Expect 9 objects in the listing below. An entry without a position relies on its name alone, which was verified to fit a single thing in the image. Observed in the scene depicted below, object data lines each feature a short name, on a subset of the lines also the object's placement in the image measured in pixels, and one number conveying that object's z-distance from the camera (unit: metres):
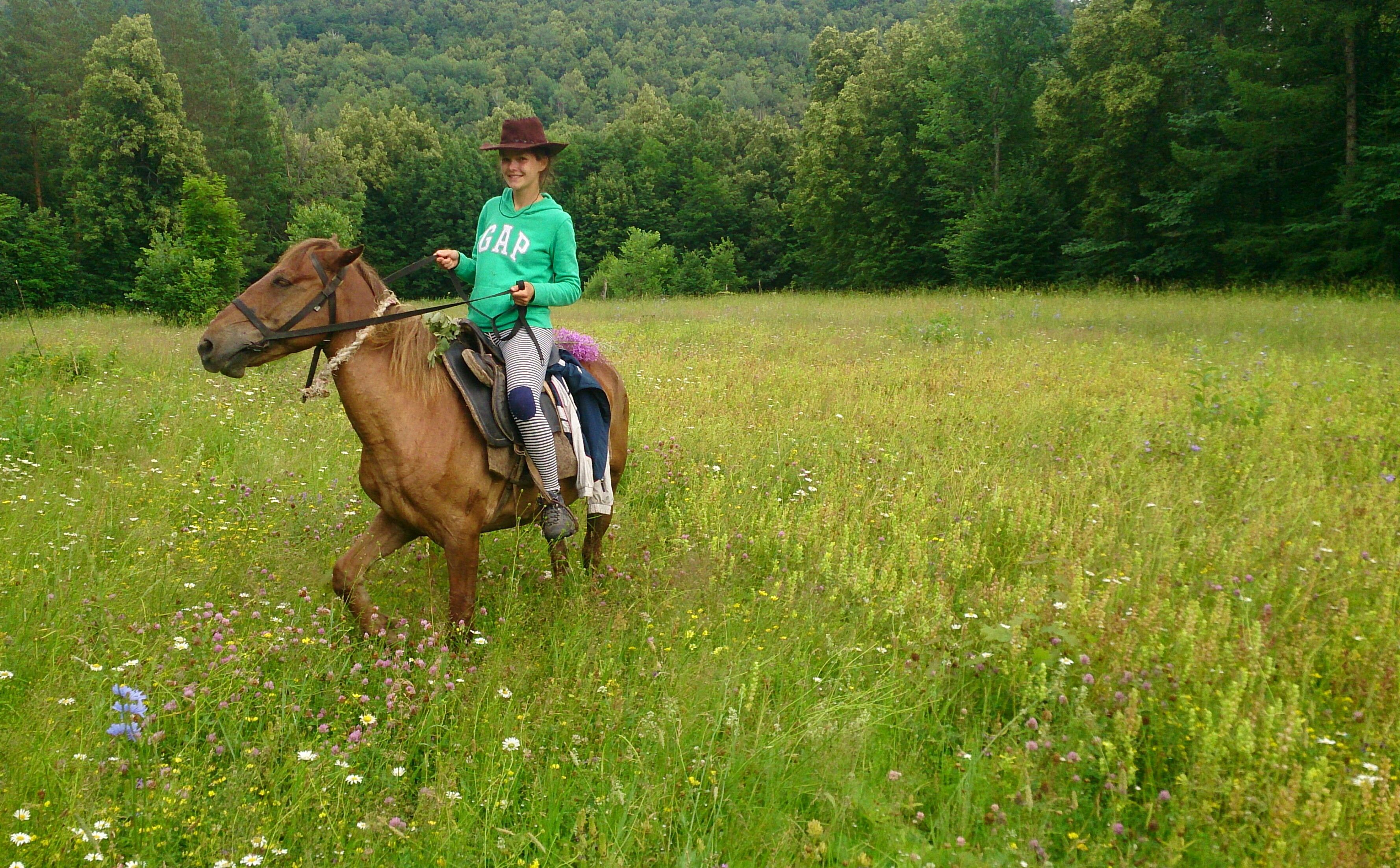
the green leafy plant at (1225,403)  7.93
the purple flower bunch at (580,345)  5.35
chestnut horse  3.86
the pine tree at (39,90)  43.22
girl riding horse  4.45
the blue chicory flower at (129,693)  2.66
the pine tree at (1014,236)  34.66
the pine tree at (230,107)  46.81
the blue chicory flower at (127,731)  2.60
